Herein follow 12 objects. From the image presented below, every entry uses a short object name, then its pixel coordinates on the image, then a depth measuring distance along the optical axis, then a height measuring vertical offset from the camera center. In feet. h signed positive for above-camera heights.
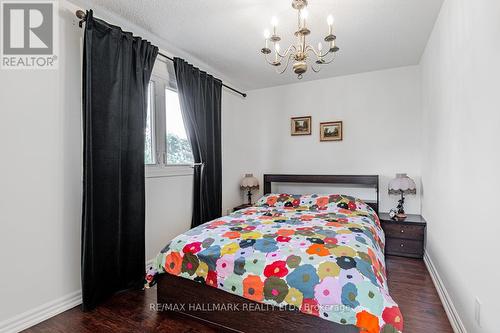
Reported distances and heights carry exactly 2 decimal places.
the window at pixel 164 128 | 9.79 +1.48
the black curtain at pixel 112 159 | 7.11 +0.22
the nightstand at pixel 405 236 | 10.41 -2.78
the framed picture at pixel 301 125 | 14.01 +2.12
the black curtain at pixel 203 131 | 10.50 +1.49
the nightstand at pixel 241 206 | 13.53 -2.07
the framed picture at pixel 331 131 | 13.29 +1.75
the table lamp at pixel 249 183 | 14.16 -0.90
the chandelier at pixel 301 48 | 5.78 +2.72
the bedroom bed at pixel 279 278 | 5.01 -2.35
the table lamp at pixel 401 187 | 11.13 -0.89
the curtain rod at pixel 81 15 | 7.00 +3.96
